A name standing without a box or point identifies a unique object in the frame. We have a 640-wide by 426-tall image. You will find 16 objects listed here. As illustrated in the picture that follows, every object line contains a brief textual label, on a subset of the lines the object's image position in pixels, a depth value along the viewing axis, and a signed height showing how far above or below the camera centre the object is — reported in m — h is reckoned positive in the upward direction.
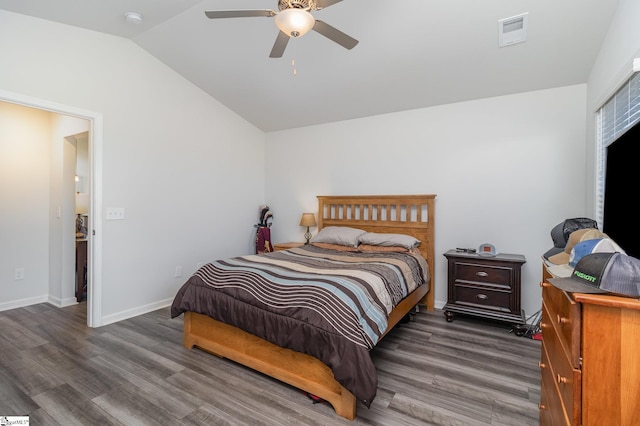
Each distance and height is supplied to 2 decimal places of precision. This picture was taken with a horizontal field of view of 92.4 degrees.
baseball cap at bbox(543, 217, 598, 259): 1.83 -0.11
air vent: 2.47 +1.51
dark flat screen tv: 1.31 +0.10
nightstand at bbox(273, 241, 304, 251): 4.40 -0.54
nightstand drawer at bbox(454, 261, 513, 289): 3.01 -0.64
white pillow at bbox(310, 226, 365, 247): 3.77 -0.34
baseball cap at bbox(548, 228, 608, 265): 1.40 -0.13
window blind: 1.90 +0.68
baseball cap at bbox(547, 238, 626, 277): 1.12 -0.14
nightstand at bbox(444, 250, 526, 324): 2.98 -0.77
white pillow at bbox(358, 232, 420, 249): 3.52 -0.36
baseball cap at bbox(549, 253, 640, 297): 0.88 -0.19
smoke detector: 2.85 +1.78
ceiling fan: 1.80 +1.17
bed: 1.80 -0.77
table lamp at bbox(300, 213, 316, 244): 4.54 -0.17
